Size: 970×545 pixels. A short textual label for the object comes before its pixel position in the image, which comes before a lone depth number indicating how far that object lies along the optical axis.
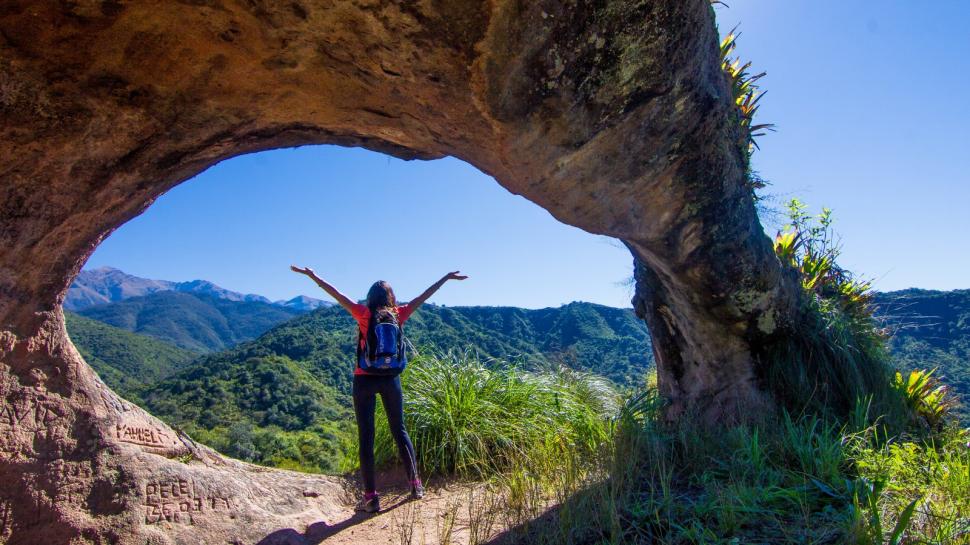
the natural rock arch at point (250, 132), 2.41
